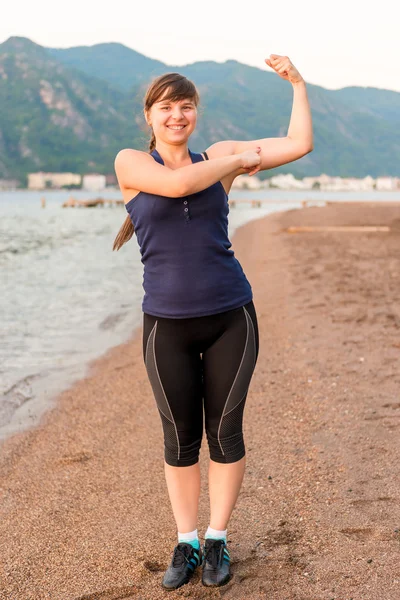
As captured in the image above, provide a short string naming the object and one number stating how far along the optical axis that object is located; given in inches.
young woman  100.3
